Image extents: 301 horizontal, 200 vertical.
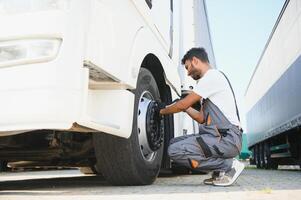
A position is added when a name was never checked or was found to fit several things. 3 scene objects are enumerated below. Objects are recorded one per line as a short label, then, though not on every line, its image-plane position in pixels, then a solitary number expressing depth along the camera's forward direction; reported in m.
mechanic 4.13
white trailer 8.45
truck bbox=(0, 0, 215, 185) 2.62
